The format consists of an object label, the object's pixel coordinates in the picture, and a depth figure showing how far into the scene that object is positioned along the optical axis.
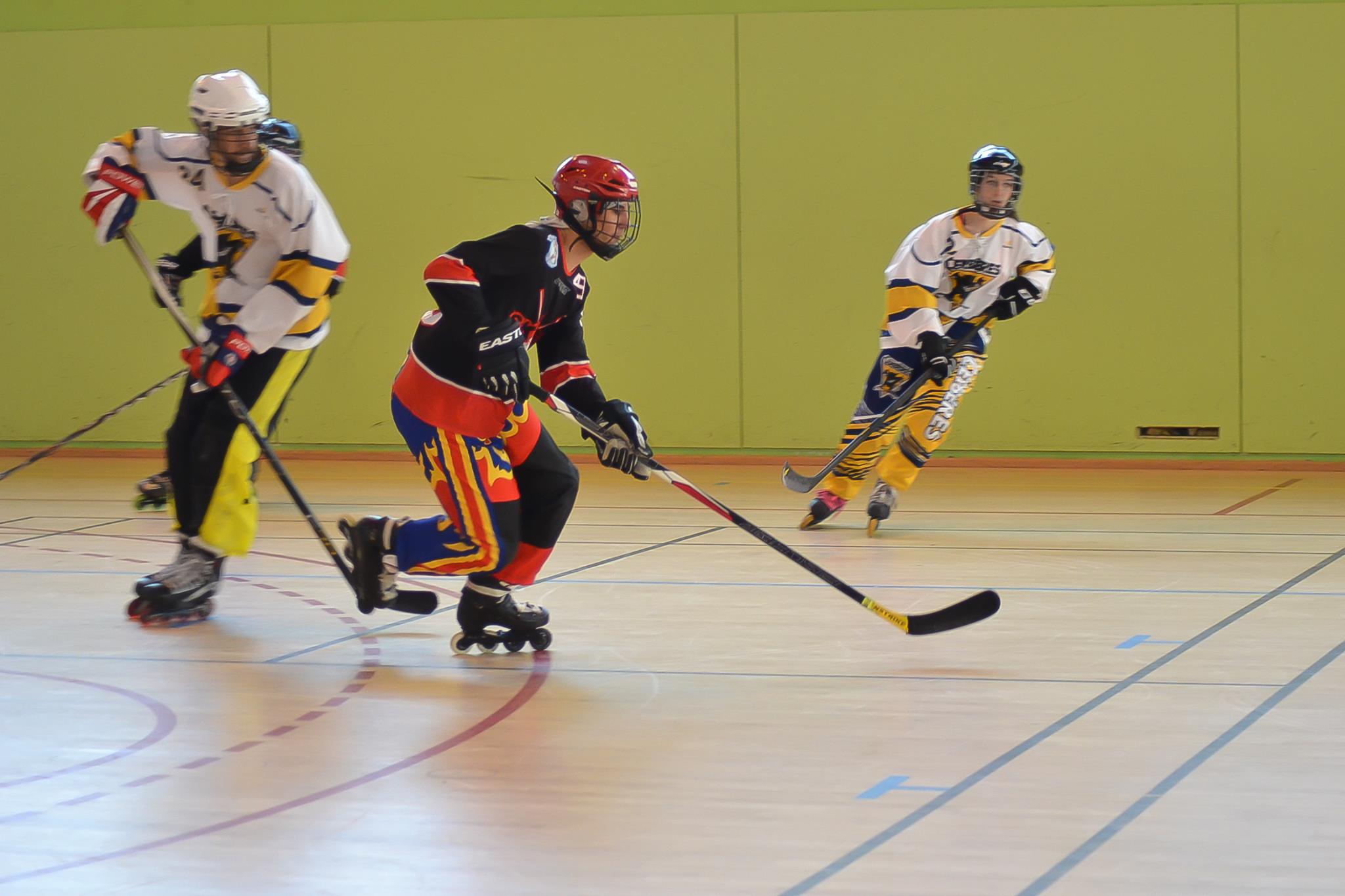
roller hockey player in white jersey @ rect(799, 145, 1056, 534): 11.55
